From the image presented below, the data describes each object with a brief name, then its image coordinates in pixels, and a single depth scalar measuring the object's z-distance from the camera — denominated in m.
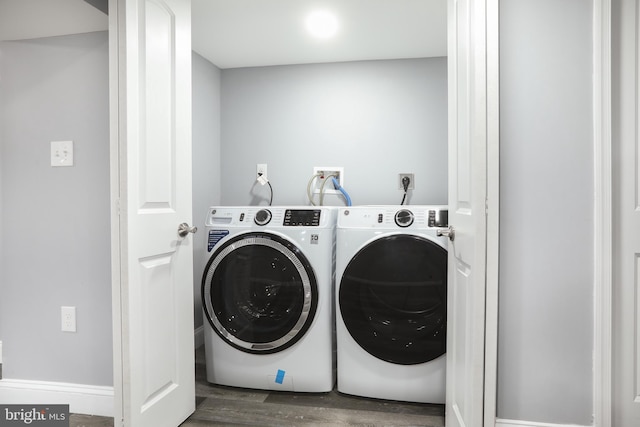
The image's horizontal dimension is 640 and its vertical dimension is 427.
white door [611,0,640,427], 1.32
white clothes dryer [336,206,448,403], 1.84
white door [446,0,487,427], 1.25
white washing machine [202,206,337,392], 1.94
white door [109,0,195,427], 1.39
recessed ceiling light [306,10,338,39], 2.11
